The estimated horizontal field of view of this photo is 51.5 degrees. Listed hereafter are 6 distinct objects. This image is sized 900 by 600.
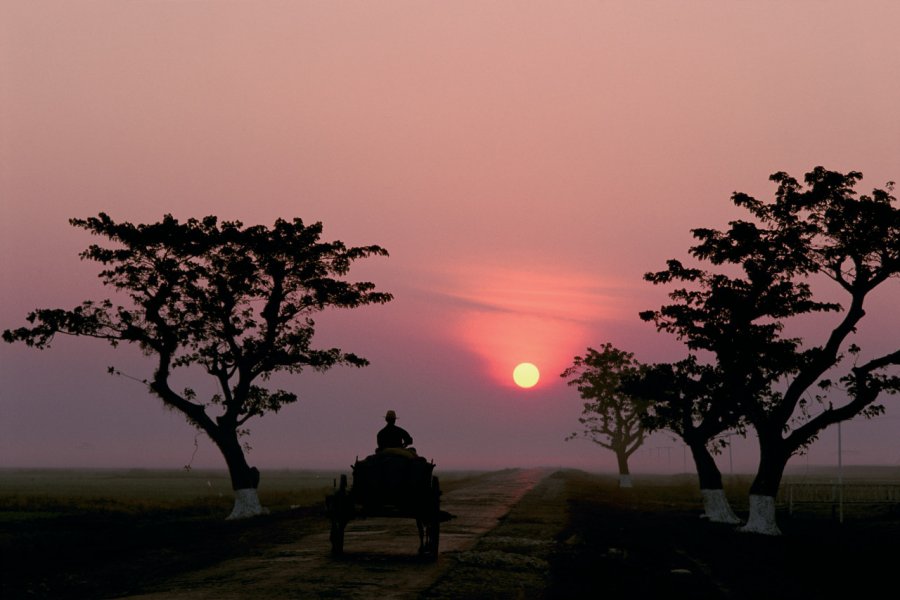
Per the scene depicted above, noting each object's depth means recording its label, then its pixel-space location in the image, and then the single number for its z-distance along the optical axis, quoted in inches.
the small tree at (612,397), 3383.4
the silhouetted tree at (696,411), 1507.1
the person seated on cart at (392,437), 807.1
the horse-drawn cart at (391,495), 768.3
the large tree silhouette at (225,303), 1528.1
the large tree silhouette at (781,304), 1244.5
